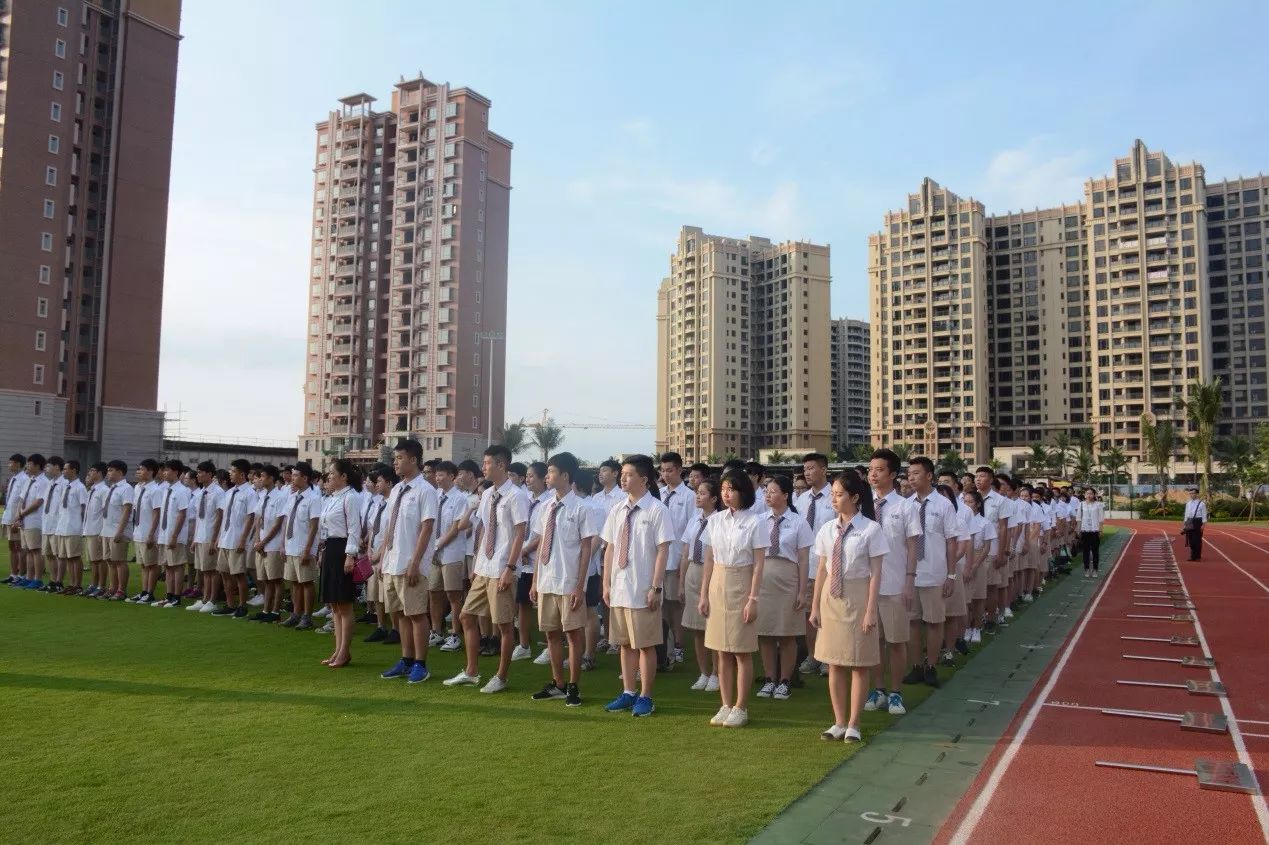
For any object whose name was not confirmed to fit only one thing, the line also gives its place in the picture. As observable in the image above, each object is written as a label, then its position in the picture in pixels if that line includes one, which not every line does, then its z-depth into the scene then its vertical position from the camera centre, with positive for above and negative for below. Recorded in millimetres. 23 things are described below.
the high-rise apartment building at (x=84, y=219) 47188 +14903
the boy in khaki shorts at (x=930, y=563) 7750 -831
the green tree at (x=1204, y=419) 51469 +3781
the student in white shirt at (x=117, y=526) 12898 -962
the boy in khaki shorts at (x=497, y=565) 6879 -804
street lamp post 60406 +7726
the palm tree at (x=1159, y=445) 57875 +2296
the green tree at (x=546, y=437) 77875 +3023
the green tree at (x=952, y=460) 87288 +1590
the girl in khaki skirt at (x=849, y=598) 5727 -874
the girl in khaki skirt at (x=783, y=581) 6789 -900
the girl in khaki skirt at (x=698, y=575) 7559 -978
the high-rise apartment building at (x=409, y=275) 67250 +16238
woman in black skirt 7949 -858
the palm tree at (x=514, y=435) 72625 +2928
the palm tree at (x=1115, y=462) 68625 +1327
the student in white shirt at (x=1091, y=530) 18569 -1216
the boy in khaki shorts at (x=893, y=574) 6715 -812
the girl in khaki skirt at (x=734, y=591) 6039 -876
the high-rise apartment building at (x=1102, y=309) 89625 +19379
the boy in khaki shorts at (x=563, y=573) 6594 -829
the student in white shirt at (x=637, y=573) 6273 -781
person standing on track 21969 -1189
